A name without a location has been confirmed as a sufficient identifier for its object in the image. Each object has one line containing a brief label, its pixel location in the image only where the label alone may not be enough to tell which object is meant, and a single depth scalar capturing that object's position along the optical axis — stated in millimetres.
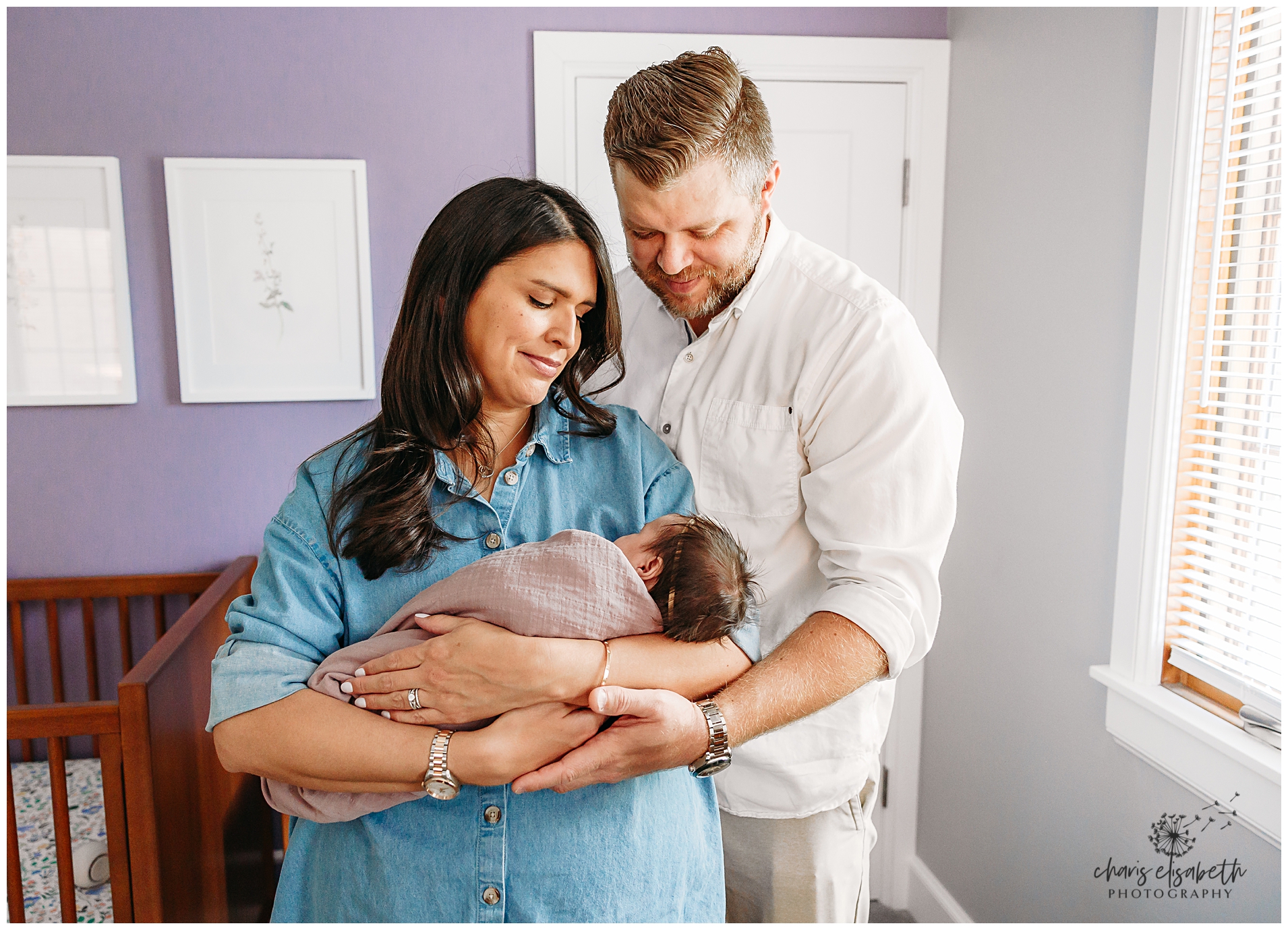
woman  923
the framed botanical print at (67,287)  2166
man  1142
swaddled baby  954
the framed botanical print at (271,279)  2211
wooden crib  1474
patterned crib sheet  1677
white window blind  1340
